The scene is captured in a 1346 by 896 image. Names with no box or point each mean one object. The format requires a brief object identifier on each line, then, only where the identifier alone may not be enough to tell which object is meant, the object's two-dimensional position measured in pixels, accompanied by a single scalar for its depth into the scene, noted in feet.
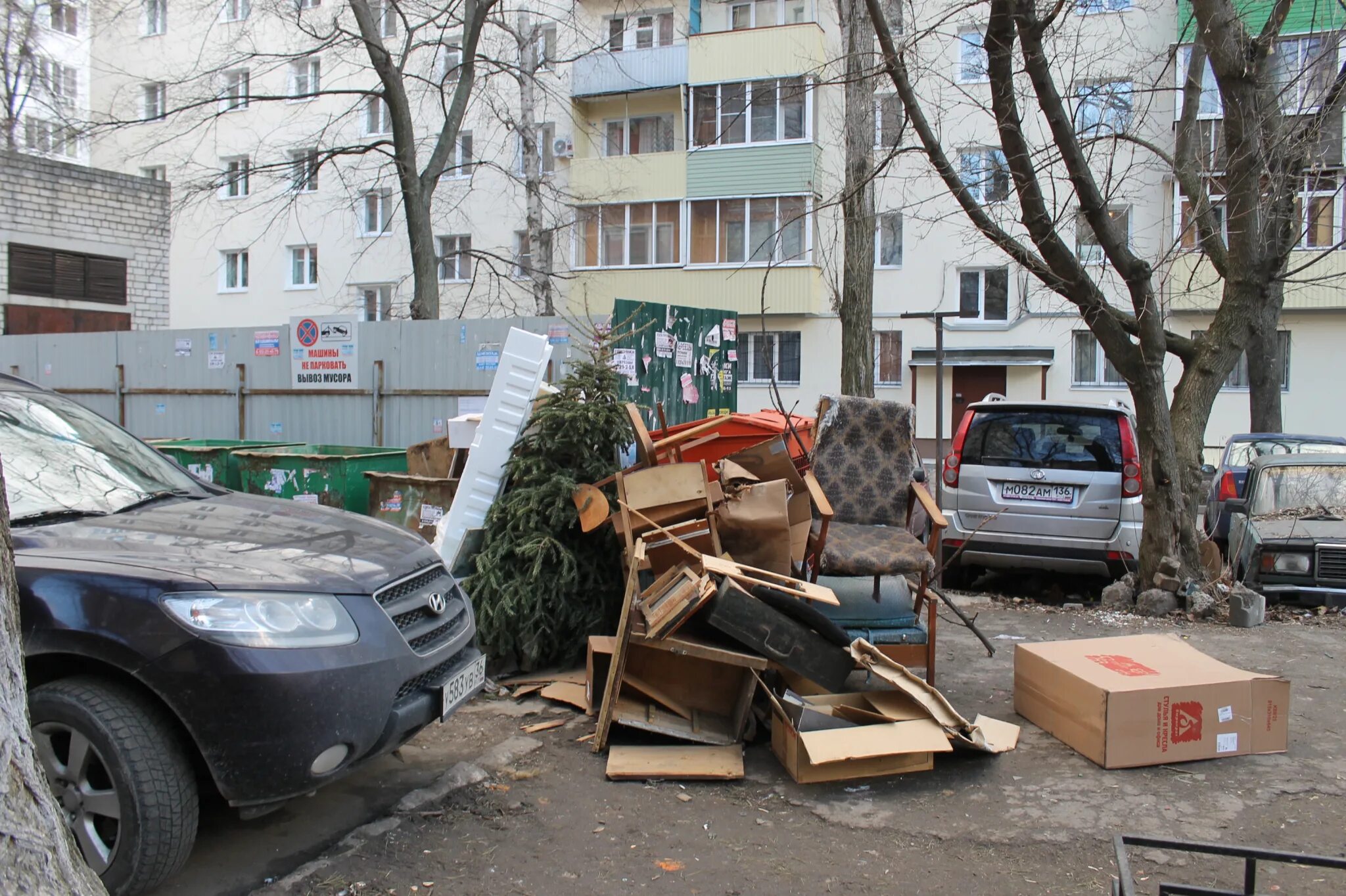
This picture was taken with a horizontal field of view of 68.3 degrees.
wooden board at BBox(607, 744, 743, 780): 13.85
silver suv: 26.20
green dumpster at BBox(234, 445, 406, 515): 25.41
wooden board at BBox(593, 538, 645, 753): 14.69
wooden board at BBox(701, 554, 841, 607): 14.58
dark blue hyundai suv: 10.11
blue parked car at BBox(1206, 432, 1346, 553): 32.24
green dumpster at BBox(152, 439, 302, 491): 27.48
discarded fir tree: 17.92
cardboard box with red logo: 14.15
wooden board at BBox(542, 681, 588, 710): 16.75
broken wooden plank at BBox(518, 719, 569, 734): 15.88
